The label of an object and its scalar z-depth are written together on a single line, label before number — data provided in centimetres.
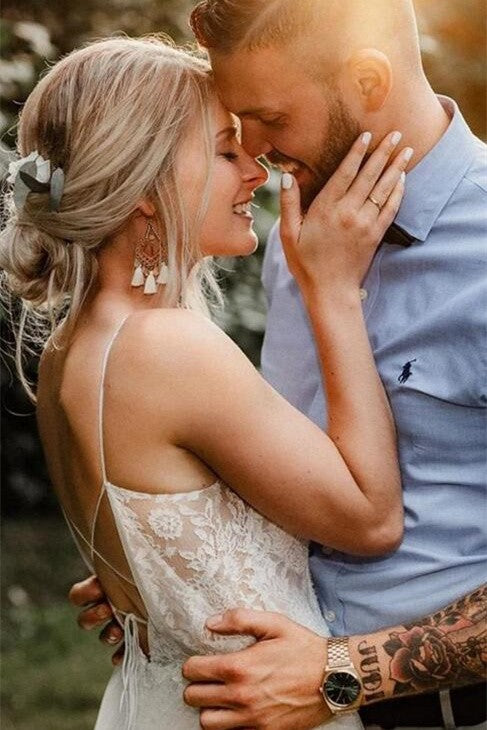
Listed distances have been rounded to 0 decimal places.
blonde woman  243
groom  245
